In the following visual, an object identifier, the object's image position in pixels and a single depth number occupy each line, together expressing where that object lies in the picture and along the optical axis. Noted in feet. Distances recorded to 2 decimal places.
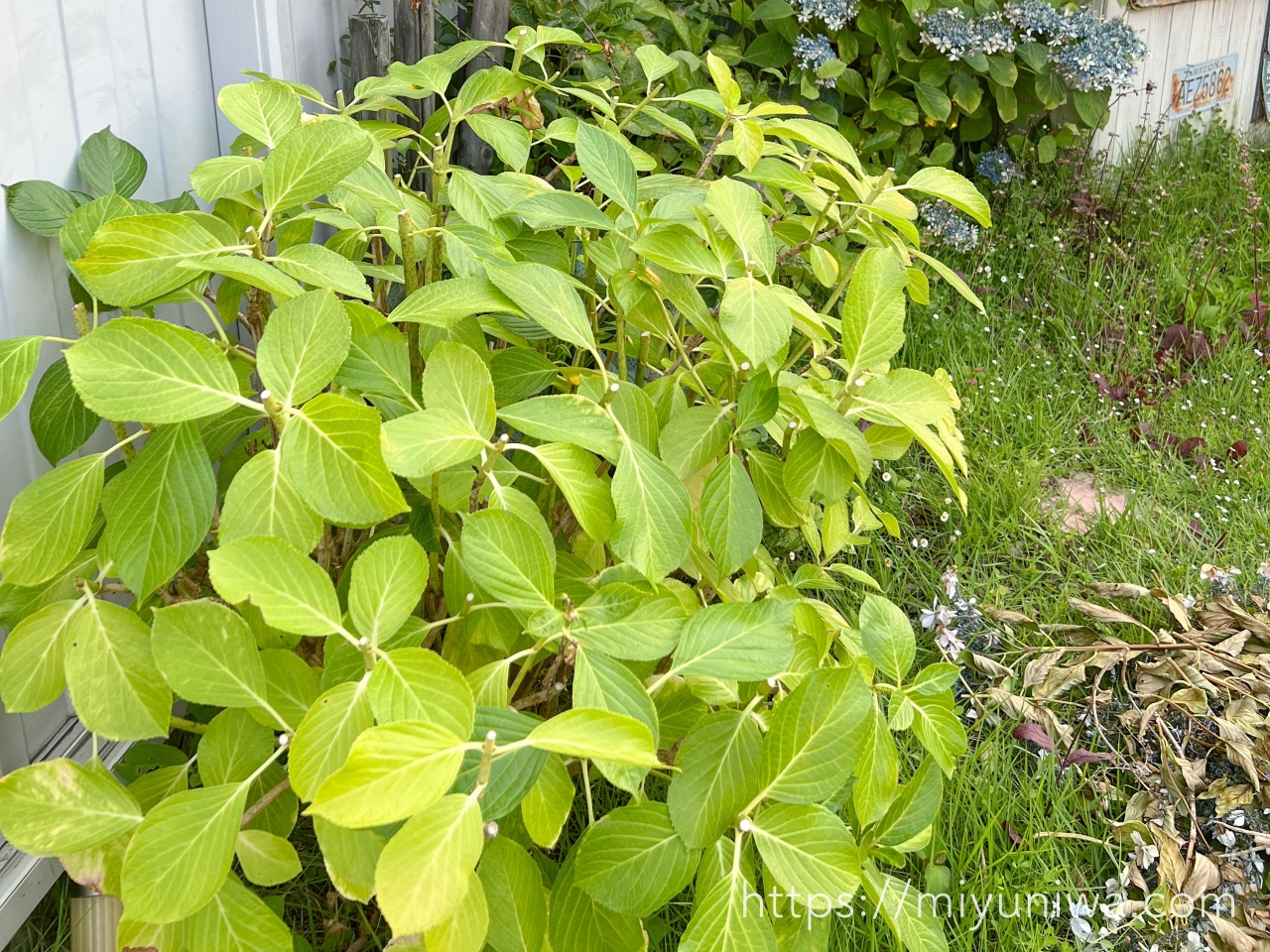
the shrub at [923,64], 9.76
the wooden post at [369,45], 6.31
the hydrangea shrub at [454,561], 2.92
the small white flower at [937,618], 6.79
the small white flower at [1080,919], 5.02
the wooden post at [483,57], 6.94
